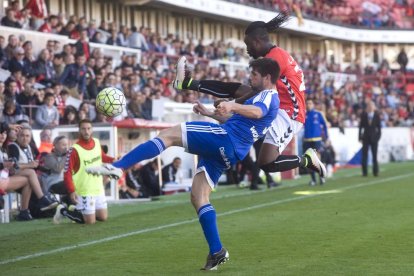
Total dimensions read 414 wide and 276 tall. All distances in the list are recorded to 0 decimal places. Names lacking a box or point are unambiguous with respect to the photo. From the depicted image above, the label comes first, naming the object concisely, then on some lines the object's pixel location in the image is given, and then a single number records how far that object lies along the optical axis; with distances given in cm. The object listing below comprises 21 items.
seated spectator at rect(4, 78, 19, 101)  1939
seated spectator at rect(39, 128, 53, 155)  1803
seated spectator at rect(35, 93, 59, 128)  1980
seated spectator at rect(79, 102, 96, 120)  2014
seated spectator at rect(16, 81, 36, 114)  2000
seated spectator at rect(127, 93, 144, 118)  2258
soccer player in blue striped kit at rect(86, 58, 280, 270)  834
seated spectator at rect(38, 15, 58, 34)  2433
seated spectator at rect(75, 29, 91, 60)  2355
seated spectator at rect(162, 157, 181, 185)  2230
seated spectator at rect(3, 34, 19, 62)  2099
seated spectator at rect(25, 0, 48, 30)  2488
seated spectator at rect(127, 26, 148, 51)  3002
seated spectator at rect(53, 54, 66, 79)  2233
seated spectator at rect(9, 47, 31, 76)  2086
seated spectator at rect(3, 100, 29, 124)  1811
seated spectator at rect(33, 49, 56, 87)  2161
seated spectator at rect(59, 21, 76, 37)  2519
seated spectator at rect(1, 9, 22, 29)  2295
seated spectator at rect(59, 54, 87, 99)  2250
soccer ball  1070
